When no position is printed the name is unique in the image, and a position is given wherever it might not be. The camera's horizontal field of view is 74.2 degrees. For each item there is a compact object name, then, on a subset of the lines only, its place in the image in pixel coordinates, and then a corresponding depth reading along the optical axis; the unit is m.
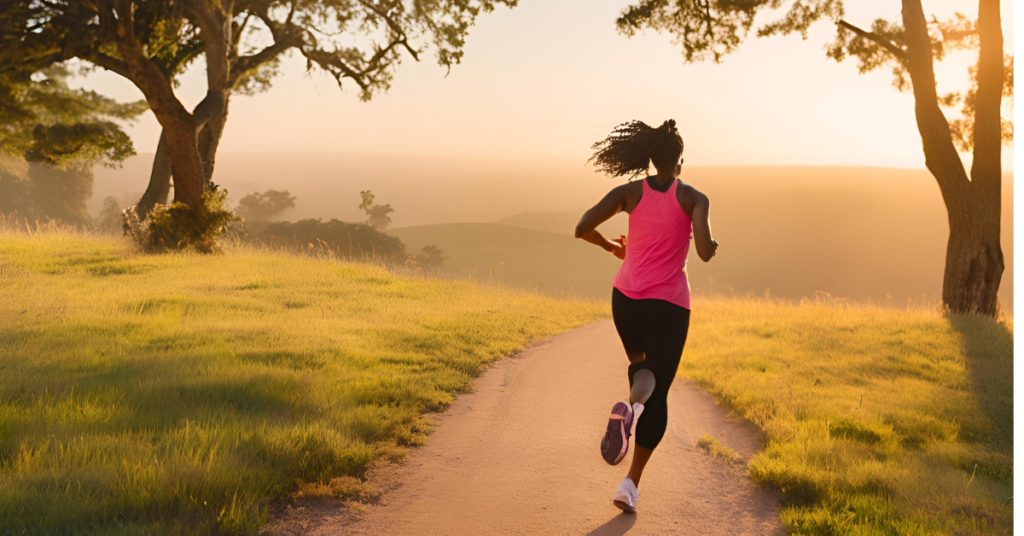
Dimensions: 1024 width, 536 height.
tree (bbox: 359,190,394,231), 70.38
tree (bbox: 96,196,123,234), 57.78
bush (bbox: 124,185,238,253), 17.72
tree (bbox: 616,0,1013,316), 14.72
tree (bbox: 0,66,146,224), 19.72
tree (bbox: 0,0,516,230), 17.11
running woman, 4.24
